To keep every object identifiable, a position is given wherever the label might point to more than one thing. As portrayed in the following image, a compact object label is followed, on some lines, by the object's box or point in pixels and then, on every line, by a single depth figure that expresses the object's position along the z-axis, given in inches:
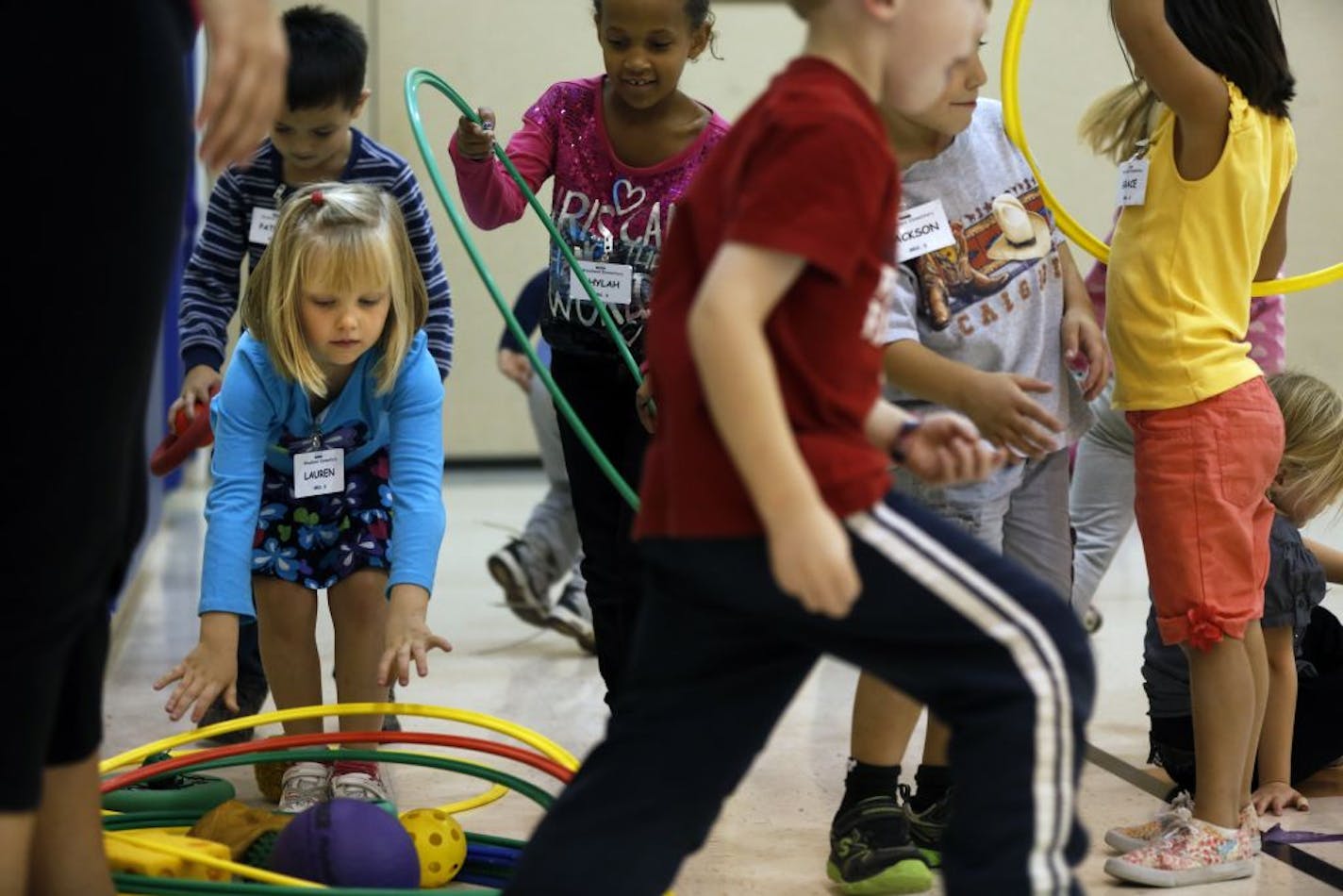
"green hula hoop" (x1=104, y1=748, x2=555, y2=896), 187.5
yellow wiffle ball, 176.9
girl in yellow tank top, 191.6
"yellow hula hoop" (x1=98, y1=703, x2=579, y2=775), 187.5
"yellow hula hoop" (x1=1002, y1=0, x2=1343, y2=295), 210.5
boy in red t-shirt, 108.7
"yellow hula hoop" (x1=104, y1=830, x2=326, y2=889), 157.5
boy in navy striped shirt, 244.2
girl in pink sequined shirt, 211.3
